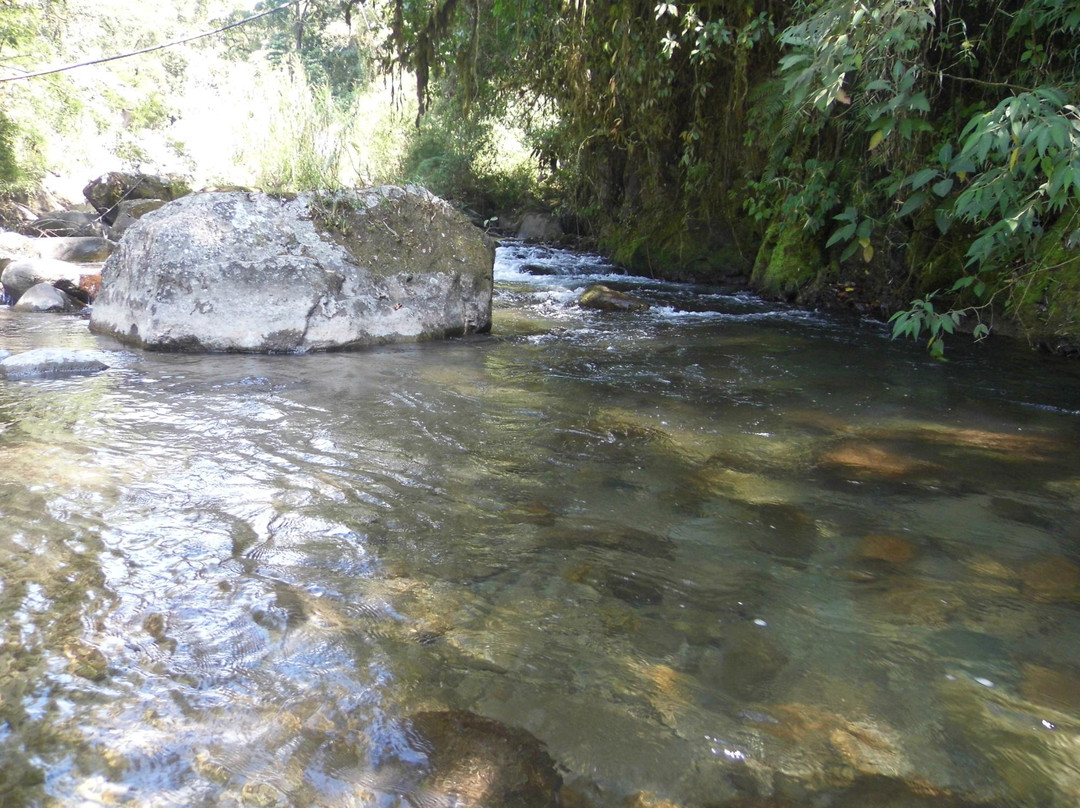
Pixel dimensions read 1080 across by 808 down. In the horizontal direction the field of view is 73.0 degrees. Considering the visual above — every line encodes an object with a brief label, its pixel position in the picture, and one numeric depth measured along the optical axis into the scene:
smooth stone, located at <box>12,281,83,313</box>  7.12
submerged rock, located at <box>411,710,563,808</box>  1.49
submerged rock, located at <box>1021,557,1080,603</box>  2.25
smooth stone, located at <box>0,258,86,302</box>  7.62
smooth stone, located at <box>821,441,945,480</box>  3.23
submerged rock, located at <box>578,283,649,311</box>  7.59
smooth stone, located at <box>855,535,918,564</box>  2.48
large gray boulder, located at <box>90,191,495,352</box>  5.27
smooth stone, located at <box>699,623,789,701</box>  1.83
